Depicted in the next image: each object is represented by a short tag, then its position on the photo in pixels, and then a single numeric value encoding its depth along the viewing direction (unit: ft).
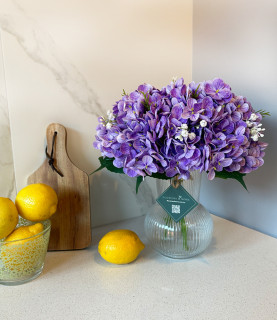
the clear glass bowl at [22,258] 2.44
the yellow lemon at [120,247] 2.77
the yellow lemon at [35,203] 2.63
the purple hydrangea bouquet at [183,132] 2.43
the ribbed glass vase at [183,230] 2.90
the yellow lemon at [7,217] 2.41
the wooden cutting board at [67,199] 3.11
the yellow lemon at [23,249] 2.44
